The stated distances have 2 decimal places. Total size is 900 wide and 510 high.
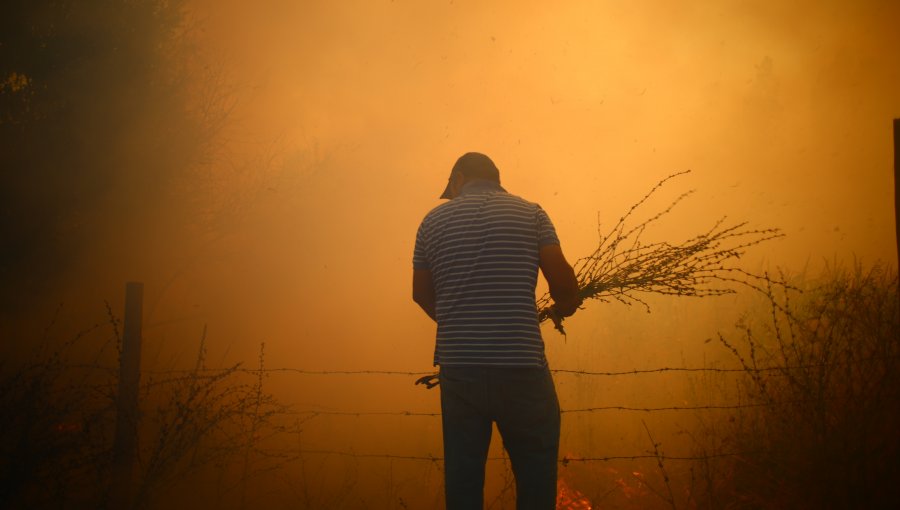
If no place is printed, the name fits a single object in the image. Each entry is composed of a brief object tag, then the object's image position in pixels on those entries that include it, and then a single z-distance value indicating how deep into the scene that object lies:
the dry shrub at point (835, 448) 3.21
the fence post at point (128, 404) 3.32
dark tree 7.43
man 1.94
